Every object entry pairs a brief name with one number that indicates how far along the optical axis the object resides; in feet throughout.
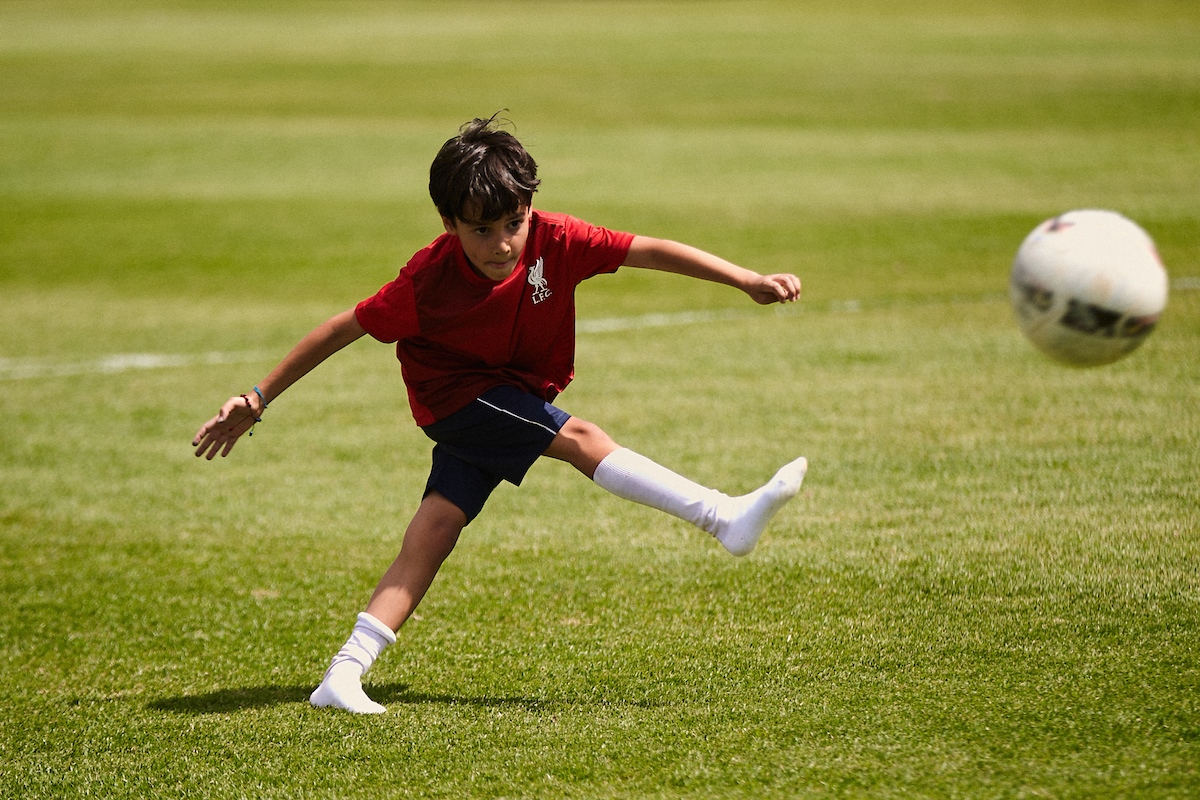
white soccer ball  25.82
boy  26.37
